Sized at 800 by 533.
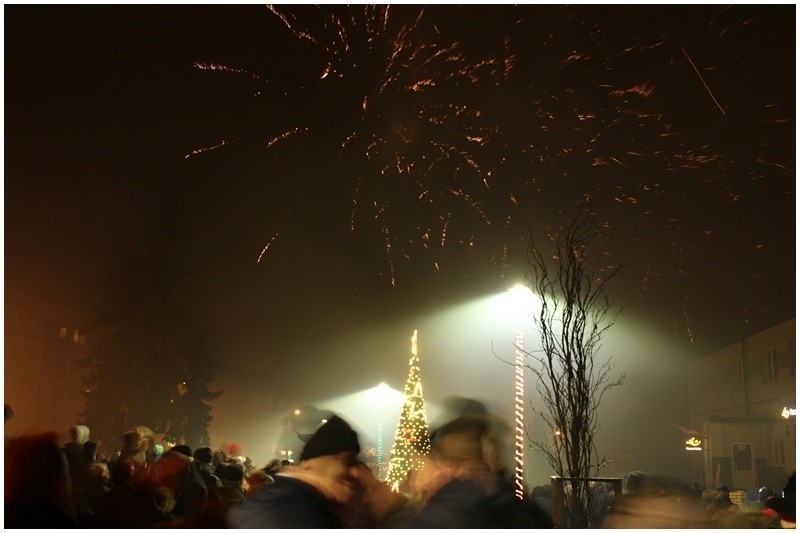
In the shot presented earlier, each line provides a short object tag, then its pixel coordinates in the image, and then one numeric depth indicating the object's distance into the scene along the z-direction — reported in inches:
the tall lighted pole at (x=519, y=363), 416.2
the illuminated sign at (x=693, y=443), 943.2
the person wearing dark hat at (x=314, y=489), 155.5
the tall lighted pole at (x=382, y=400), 865.3
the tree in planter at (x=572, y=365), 358.0
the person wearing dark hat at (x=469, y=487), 191.3
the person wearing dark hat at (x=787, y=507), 252.2
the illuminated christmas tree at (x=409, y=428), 713.6
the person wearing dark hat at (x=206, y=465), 302.0
